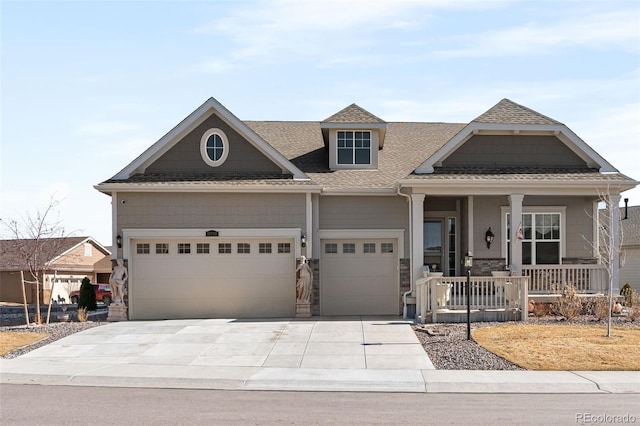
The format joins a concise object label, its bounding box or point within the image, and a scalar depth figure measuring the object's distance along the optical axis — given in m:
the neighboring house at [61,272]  38.47
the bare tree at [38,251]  20.03
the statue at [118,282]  19.73
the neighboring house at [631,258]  33.62
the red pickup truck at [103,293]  35.75
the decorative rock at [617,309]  18.53
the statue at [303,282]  19.64
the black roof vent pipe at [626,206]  34.03
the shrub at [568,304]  17.92
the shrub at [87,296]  25.44
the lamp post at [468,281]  15.27
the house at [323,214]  19.75
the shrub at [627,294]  20.58
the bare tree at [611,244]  16.17
